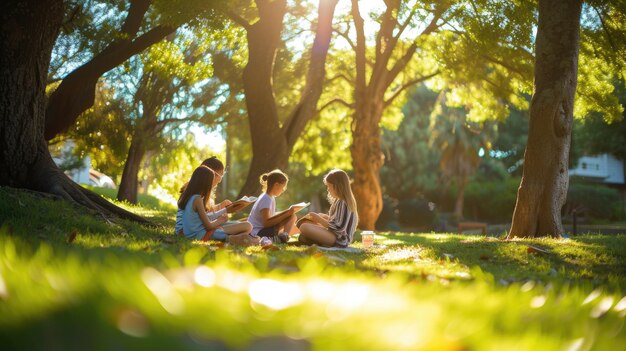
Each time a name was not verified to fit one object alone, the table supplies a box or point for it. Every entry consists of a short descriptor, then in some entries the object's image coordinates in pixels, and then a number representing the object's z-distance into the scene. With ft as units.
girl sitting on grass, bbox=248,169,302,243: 38.81
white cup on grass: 39.27
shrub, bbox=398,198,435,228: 165.99
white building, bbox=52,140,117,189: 123.03
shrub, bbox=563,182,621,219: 150.00
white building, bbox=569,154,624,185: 208.13
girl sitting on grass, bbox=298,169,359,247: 37.06
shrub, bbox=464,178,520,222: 165.78
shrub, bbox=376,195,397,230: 164.28
